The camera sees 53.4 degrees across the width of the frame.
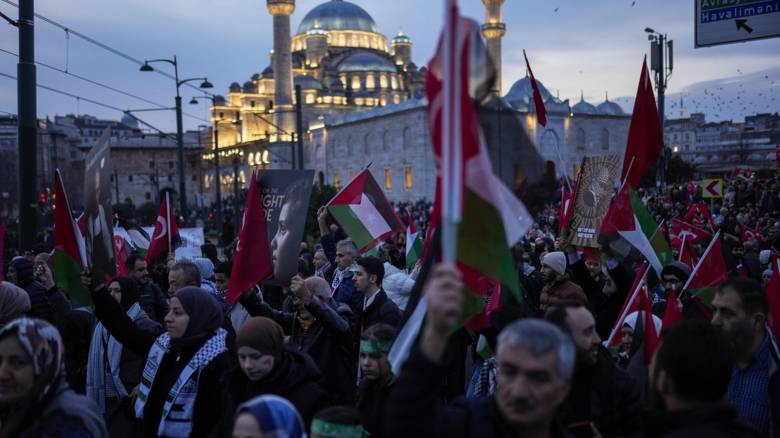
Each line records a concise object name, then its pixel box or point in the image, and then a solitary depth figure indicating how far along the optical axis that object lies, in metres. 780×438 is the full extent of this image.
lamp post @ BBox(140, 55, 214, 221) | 17.97
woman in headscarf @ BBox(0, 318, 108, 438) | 2.85
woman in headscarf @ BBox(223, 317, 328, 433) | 3.57
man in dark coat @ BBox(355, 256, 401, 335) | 5.18
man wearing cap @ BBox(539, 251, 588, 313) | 5.47
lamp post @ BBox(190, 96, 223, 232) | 27.27
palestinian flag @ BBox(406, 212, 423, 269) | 8.96
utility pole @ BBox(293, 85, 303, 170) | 20.32
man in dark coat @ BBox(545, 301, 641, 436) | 3.07
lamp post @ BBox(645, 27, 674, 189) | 13.16
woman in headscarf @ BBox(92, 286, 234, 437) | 3.96
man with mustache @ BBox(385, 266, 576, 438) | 2.18
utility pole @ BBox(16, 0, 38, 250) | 7.95
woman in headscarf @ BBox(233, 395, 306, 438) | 2.51
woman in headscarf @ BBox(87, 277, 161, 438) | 4.86
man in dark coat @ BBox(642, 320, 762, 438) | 2.38
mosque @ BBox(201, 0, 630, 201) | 59.81
